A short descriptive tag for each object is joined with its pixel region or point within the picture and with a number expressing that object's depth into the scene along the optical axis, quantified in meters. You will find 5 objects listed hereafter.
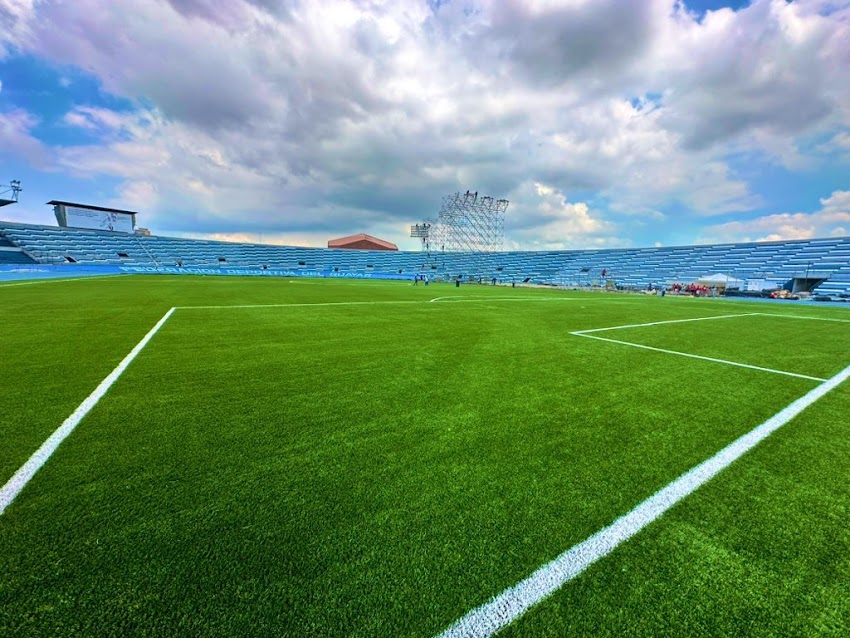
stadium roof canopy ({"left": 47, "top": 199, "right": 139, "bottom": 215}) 66.92
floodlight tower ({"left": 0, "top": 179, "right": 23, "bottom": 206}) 56.03
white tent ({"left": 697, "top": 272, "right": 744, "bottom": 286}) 41.28
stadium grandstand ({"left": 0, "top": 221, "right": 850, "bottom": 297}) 46.00
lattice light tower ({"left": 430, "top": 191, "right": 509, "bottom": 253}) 74.27
